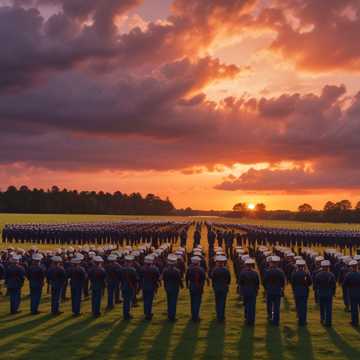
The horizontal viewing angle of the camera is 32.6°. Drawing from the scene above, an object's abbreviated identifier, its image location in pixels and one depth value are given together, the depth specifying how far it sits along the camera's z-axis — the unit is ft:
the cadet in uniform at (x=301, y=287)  60.59
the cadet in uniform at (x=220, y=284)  62.28
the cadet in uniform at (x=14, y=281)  65.92
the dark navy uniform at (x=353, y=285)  59.26
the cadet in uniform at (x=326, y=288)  60.08
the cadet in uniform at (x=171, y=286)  62.90
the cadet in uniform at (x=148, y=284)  64.03
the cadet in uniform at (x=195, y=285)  62.44
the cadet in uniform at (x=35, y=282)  66.54
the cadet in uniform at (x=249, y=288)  59.93
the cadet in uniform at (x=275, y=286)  60.39
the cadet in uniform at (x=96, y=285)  65.51
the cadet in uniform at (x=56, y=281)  65.92
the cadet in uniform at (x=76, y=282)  65.21
